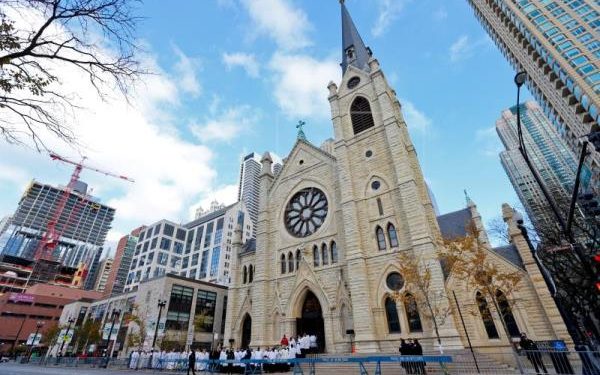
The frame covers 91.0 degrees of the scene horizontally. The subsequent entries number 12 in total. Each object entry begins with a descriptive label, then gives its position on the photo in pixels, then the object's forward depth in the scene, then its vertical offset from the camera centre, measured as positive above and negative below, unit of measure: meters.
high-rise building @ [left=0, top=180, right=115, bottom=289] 130.88 +65.23
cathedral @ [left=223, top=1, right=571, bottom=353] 17.16 +6.77
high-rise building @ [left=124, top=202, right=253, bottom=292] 75.44 +26.54
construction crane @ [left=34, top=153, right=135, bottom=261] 121.01 +51.96
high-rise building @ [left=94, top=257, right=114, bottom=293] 138.00 +37.88
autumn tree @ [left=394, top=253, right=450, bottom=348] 16.00 +2.95
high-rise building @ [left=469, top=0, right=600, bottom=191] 35.16 +34.31
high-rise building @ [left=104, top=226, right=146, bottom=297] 107.44 +34.25
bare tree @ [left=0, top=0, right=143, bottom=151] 5.59 +5.41
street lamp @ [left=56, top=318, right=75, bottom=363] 31.56 +2.64
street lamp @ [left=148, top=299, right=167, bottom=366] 21.62 +2.08
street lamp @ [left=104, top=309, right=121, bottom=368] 24.55 +2.46
